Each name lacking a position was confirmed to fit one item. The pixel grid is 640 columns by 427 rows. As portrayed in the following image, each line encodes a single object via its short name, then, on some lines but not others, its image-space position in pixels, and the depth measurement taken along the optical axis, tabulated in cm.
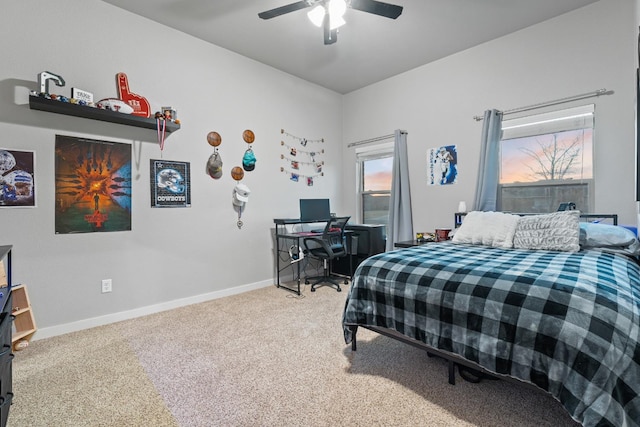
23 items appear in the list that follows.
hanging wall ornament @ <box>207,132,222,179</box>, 340
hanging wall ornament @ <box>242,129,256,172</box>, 372
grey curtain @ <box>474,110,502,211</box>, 328
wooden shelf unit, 223
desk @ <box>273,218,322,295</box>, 368
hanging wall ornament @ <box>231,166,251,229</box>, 358
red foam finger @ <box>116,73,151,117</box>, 278
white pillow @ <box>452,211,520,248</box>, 249
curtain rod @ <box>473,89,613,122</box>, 274
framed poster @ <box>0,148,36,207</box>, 227
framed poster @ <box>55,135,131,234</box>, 251
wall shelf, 229
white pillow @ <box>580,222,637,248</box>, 222
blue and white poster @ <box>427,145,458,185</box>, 371
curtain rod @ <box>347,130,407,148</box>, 431
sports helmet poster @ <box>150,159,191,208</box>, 300
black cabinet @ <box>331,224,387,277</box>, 421
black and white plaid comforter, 110
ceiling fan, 220
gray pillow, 224
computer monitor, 396
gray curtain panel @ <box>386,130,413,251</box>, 406
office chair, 360
